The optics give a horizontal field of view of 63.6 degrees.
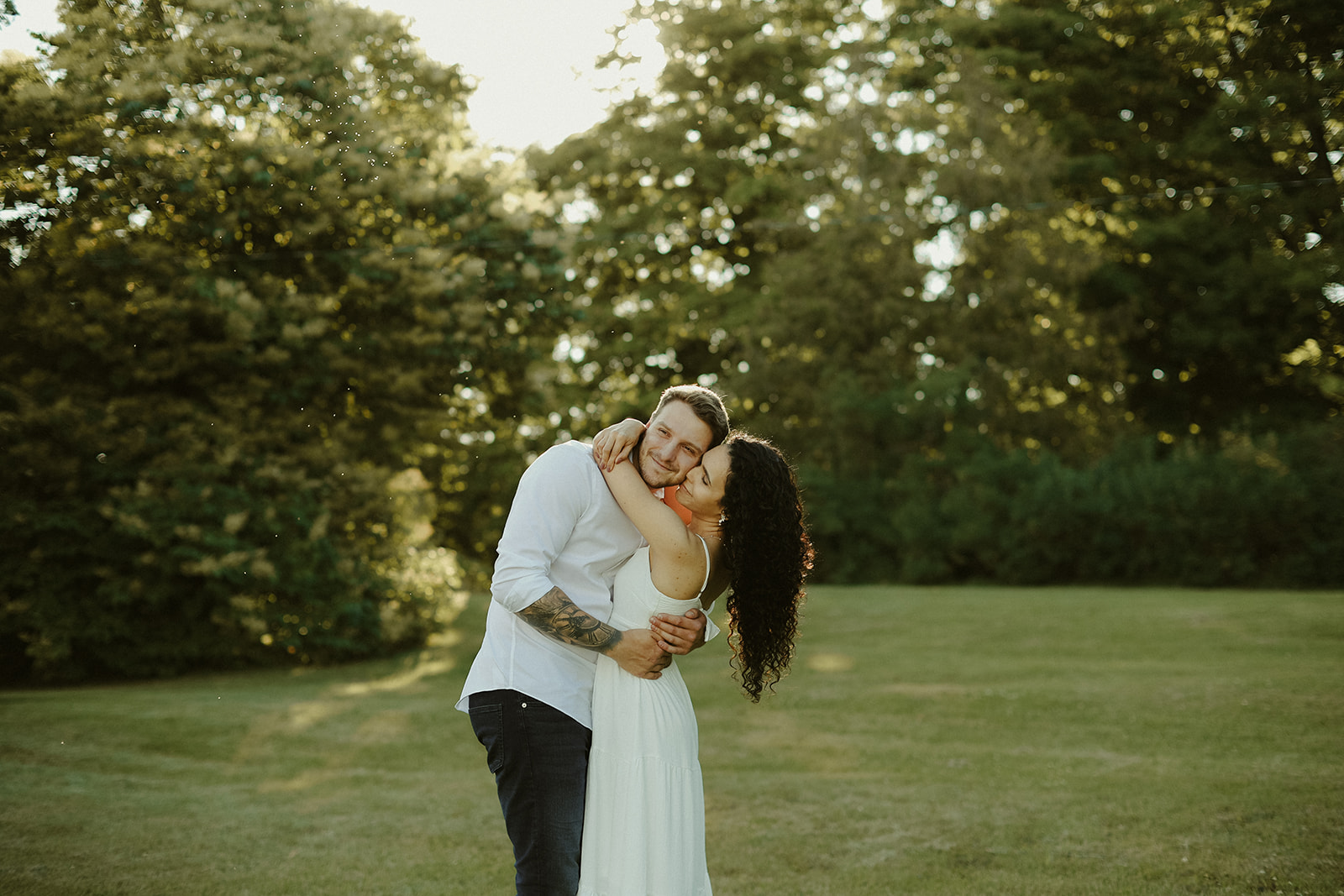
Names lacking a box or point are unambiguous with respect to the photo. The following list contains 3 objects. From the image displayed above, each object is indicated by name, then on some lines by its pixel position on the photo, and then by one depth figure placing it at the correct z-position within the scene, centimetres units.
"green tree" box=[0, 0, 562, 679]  1022
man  297
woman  305
